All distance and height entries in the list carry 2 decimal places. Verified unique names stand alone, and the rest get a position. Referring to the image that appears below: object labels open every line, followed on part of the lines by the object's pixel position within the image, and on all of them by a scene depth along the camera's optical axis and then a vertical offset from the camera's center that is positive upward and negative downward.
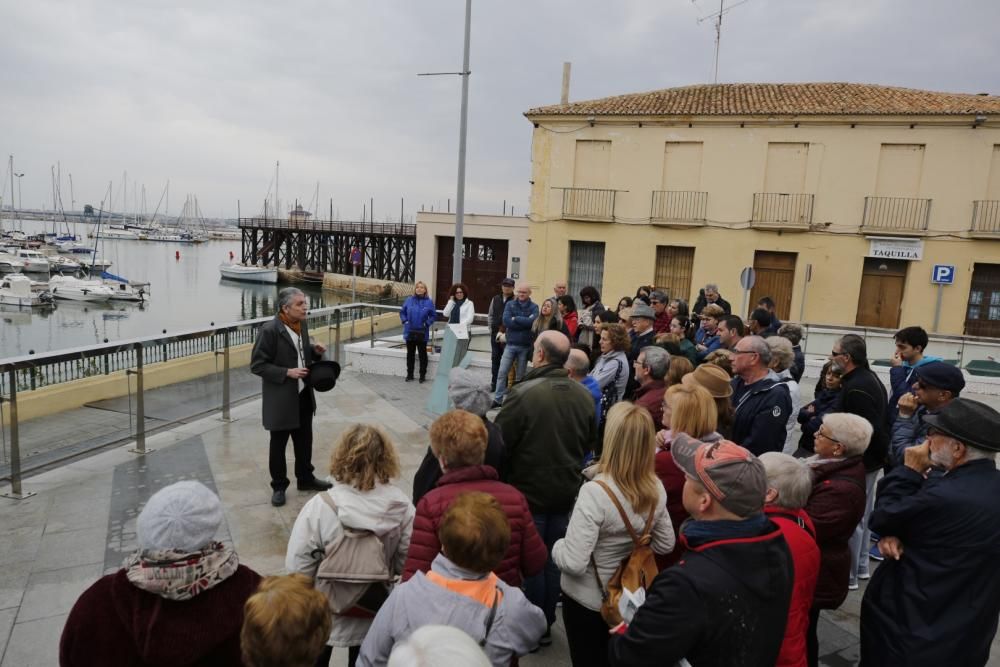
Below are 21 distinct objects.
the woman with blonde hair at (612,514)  2.31 -0.95
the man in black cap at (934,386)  3.12 -0.53
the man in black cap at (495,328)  8.56 -1.01
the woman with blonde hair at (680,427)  2.74 -0.76
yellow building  17.94 +2.28
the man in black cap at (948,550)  2.14 -0.96
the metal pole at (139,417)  5.58 -1.66
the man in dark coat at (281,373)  4.59 -0.96
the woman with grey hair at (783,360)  4.26 -0.62
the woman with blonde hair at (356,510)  2.29 -1.00
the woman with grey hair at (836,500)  2.61 -0.96
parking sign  18.08 +0.24
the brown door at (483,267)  24.67 -0.47
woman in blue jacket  8.59 -0.90
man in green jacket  3.08 -0.97
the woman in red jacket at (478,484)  2.33 -0.87
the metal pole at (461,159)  10.86 +1.72
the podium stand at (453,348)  7.67 -1.20
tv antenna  22.61 +8.93
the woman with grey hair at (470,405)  2.74 -0.73
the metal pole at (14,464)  4.52 -1.74
